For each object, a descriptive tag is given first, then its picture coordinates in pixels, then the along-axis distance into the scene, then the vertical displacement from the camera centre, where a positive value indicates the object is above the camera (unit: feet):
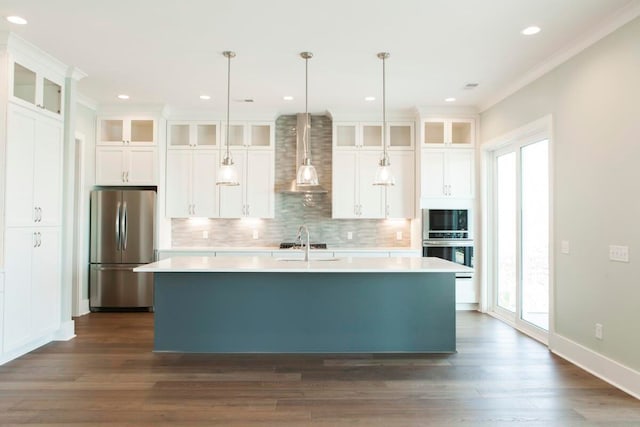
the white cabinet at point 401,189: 19.67 +1.39
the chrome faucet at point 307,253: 13.73 -1.20
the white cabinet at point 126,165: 18.95 +2.37
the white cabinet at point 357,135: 19.84 +4.01
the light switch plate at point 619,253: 10.18 -0.86
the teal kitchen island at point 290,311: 12.55 -2.85
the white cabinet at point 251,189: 19.76 +1.36
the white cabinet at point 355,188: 19.69 +1.42
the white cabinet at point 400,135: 19.84 +4.02
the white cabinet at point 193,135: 19.87 +3.99
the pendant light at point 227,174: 12.42 +1.32
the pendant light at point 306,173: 12.57 +1.36
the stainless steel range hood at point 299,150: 19.48 +3.27
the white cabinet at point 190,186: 19.72 +1.49
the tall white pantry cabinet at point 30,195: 11.75 +0.66
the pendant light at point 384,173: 12.96 +1.42
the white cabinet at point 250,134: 19.95 +4.05
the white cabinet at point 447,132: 19.08 +4.05
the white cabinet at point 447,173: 18.90 +2.08
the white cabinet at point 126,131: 19.04 +4.06
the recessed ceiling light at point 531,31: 11.07 +5.11
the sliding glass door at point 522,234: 14.49 -0.59
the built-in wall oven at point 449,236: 18.66 -0.80
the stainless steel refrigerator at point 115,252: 18.45 -1.58
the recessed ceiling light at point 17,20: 10.73 +5.18
